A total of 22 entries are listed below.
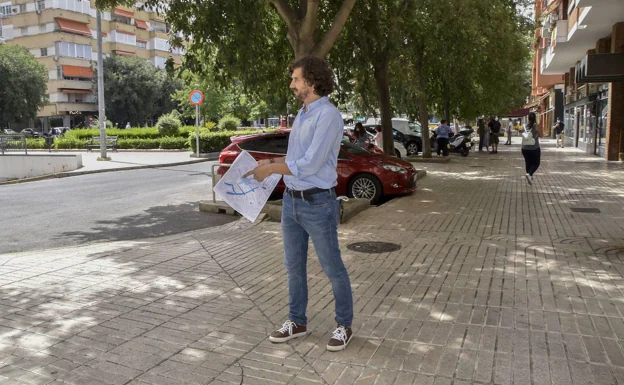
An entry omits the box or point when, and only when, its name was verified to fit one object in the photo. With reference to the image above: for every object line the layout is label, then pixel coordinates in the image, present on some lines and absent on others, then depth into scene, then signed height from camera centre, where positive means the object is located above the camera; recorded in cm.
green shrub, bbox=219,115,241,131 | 3692 +49
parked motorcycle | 2739 -64
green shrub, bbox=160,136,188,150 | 3281 -64
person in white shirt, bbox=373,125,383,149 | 2031 -27
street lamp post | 2502 +145
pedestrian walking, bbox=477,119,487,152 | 3136 -30
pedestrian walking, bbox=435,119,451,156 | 2522 -31
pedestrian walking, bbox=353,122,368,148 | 1813 -11
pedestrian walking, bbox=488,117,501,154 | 2978 -13
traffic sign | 2520 +153
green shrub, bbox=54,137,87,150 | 3578 -65
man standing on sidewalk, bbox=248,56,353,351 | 352 -31
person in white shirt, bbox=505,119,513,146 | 4041 -48
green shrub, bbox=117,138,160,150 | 3397 -70
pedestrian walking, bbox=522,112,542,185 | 1327 -40
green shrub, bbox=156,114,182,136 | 3538 +31
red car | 1155 -78
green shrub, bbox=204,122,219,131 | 3777 +37
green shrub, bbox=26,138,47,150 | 3578 -68
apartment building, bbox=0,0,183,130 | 6669 +1094
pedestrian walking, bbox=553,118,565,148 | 3337 -12
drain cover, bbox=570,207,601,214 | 975 -140
